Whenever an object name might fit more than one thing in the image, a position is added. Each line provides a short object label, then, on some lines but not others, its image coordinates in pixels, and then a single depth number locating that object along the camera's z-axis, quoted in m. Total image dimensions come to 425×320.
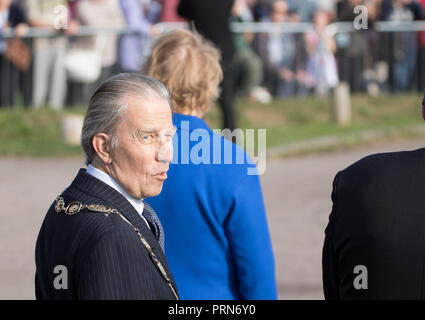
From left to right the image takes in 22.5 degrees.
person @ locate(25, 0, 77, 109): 14.70
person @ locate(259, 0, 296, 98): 16.03
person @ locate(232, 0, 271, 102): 15.56
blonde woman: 3.93
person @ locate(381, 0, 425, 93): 16.64
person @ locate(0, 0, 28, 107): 14.70
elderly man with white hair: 2.87
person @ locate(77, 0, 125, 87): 14.77
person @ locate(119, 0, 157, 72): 14.59
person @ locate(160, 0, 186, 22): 14.82
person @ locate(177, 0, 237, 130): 11.39
